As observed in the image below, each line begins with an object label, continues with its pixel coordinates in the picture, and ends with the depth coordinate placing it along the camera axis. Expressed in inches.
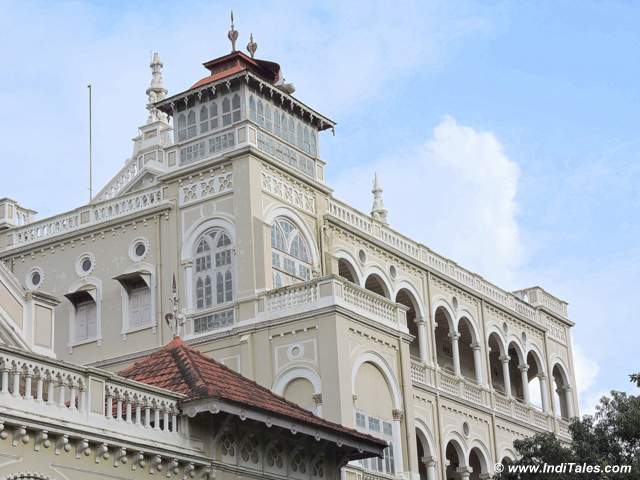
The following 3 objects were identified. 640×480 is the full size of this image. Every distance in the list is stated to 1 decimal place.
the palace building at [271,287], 1393.9
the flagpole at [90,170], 1794.9
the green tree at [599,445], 1179.9
